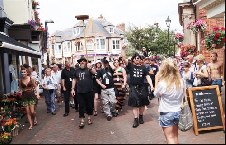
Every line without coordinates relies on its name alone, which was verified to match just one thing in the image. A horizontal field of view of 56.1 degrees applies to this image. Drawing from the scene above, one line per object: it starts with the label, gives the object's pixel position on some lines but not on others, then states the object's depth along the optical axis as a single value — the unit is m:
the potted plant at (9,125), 5.07
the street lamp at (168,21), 16.12
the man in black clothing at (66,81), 7.03
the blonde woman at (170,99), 3.32
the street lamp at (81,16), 15.76
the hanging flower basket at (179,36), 11.54
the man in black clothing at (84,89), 5.73
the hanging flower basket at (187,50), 8.97
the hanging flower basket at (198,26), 8.41
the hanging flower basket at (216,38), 5.58
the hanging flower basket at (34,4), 17.31
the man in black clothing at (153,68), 8.39
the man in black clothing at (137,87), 5.56
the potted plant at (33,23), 14.01
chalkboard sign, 4.77
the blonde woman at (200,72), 5.29
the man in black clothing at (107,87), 6.34
